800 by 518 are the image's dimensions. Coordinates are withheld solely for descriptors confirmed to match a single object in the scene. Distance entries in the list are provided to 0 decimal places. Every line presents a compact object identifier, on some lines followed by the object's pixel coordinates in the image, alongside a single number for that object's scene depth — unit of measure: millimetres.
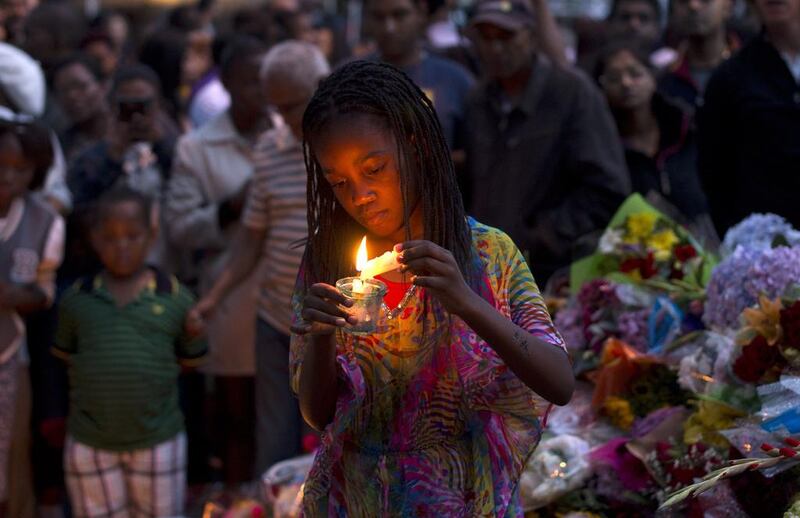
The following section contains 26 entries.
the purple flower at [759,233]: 4059
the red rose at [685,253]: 4422
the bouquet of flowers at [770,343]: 3465
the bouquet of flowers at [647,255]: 4403
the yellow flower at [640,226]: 4512
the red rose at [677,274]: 4410
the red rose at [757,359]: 3494
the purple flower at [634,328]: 4230
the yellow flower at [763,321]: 3553
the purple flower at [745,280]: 3740
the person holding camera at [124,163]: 6227
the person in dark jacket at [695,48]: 7020
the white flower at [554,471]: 3777
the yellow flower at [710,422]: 3566
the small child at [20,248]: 5566
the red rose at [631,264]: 4457
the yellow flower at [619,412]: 3986
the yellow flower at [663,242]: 4449
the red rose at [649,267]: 4430
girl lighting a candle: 2650
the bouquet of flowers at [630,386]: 4016
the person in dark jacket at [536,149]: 5148
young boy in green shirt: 5285
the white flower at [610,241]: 4523
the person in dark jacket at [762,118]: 5141
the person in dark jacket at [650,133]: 5949
